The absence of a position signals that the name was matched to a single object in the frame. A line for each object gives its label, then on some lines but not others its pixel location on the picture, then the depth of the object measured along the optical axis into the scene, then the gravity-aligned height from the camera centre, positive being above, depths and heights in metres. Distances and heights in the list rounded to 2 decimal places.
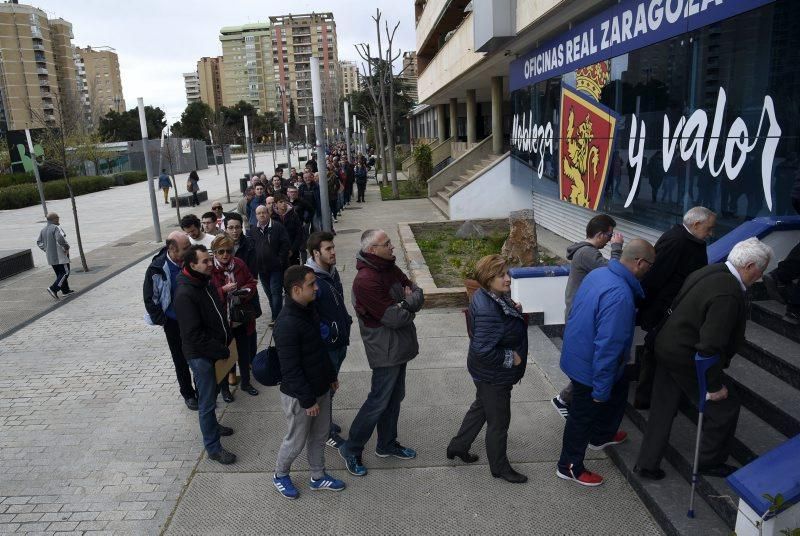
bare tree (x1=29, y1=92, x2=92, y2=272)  12.98 +1.27
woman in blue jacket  3.79 -1.34
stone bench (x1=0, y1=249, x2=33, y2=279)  11.85 -1.95
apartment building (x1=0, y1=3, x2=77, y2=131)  95.00 +17.32
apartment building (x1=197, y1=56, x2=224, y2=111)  180.50 +23.87
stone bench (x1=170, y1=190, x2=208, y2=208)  24.08 -1.71
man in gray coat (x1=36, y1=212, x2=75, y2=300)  9.77 -1.38
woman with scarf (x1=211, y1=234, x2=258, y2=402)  5.46 -1.25
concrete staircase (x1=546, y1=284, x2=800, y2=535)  3.55 -1.98
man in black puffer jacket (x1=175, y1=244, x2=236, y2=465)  4.36 -1.31
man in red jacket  4.02 -1.26
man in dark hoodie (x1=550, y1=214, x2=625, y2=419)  4.57 -0.87
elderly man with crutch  3.23 -1.24
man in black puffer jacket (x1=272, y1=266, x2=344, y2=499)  3.74 -1.45
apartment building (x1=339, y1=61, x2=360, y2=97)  162.77 +20.85
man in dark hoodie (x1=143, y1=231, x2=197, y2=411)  5.17 -1.08
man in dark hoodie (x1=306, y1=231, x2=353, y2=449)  4.17 -1.05
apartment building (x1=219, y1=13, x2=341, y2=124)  155.00 +26.78
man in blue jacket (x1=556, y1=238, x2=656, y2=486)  3.59 -1.29
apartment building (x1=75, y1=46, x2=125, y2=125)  145.07 +23.76
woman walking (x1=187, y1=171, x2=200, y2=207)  23.62 -1.13
